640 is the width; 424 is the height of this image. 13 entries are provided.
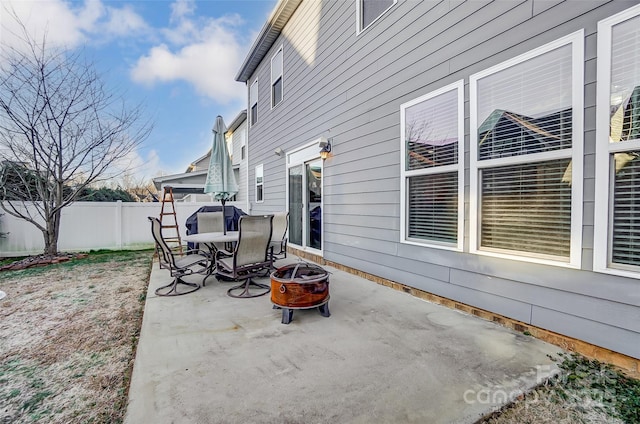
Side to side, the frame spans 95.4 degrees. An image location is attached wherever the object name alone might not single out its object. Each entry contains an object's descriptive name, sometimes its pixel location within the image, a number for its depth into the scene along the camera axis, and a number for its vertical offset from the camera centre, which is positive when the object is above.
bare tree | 6.89 +1.94
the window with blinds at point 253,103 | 9.74 +3.49
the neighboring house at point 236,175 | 12.59 +1.31
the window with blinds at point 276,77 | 7.85 +3.51
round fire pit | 2.99 -0.92
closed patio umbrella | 5.40 +0.64
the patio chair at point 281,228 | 5.68 -0.48
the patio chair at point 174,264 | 4.10 -0.85
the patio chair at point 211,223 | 5.96 -0.39
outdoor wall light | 5.59 +1.09
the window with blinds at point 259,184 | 9.11 +0.65
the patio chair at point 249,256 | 3.88 -0.73
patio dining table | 4.30 -0.53
